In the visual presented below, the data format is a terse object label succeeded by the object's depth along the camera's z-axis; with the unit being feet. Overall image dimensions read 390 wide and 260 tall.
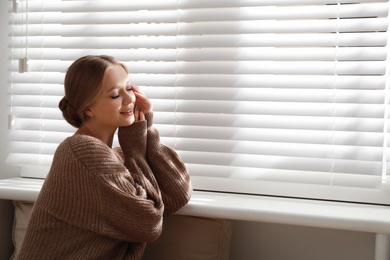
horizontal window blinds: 5.88
